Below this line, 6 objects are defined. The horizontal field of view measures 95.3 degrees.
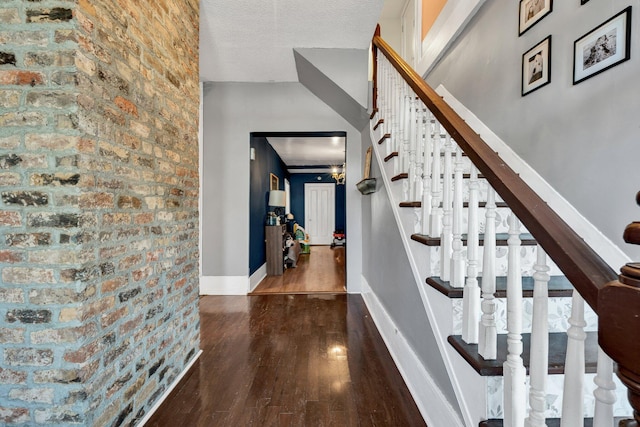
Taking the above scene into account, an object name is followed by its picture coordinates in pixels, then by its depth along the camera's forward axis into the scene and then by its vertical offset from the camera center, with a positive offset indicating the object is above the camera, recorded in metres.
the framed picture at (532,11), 1.60 +1.11
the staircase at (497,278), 0.64 -0.26
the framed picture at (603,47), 1.18 +0.69
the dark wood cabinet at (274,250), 4.89 -0.77
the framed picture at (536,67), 1.58 +0.79
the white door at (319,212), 9.34 -0.24
